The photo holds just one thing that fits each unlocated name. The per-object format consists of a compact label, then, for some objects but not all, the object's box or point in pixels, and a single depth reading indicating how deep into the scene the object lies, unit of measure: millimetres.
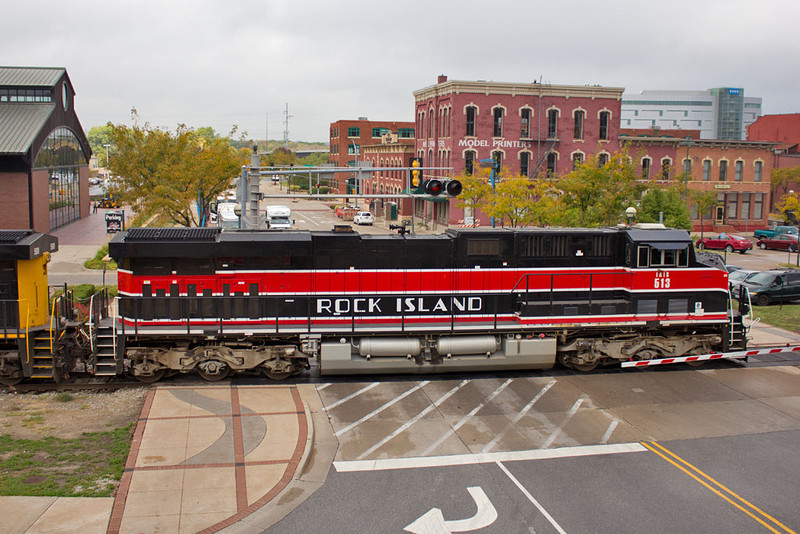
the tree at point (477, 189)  40344
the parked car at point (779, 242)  48656
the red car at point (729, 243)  47562
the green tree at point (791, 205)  38603
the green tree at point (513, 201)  35750
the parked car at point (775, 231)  53656
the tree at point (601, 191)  32594
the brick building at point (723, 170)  57188
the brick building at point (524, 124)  54469
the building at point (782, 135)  73000
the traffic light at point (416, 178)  22672
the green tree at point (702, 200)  50853
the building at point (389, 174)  66000
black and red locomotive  15391
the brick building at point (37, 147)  39062
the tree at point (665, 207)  38219
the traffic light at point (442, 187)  17578
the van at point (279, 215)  44819
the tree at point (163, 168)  33031
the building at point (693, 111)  173750
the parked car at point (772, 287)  27145
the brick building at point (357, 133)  88375
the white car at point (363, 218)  58906
